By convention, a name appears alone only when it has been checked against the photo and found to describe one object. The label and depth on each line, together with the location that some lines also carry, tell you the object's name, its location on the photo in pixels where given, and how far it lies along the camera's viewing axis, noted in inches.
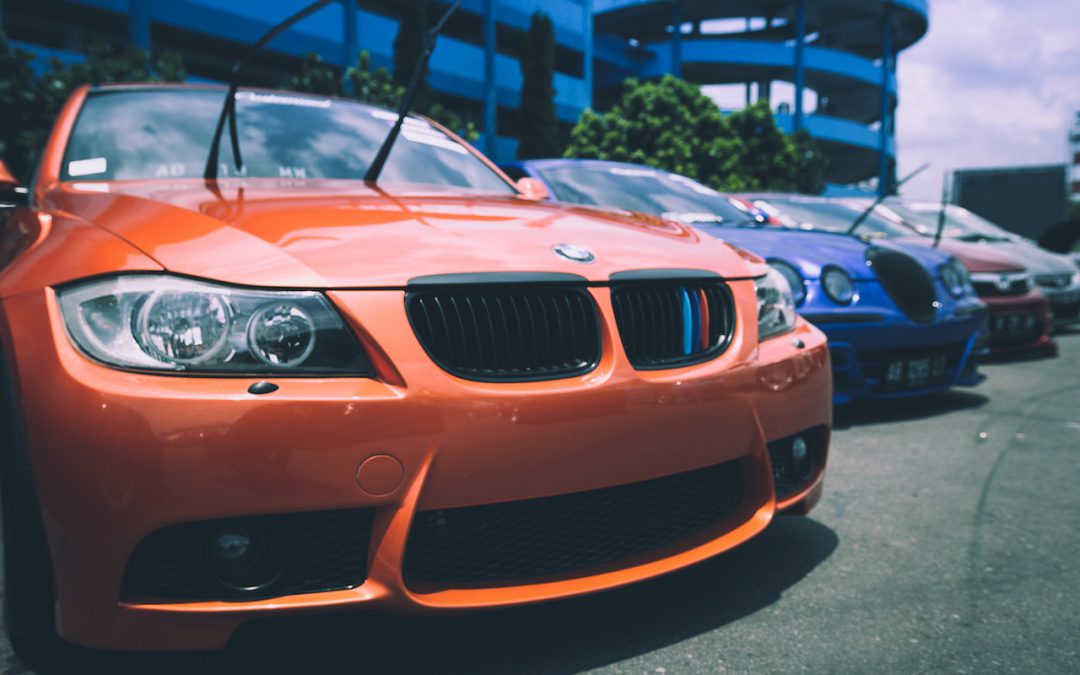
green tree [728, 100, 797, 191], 1033.5
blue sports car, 174.7
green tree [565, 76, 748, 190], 974.4
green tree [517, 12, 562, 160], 1310.3
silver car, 320.2
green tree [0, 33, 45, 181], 378.9
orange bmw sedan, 64.1
